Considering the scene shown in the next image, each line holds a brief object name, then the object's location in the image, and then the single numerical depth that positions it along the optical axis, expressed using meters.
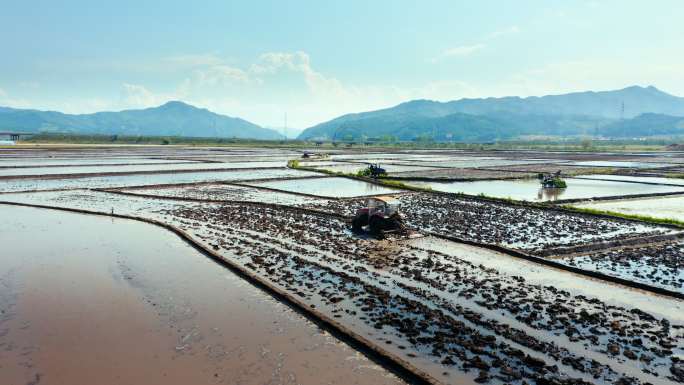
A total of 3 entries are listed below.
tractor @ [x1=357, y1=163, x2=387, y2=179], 45.38
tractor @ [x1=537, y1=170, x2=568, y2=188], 38.56
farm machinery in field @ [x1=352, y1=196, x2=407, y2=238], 20.81
